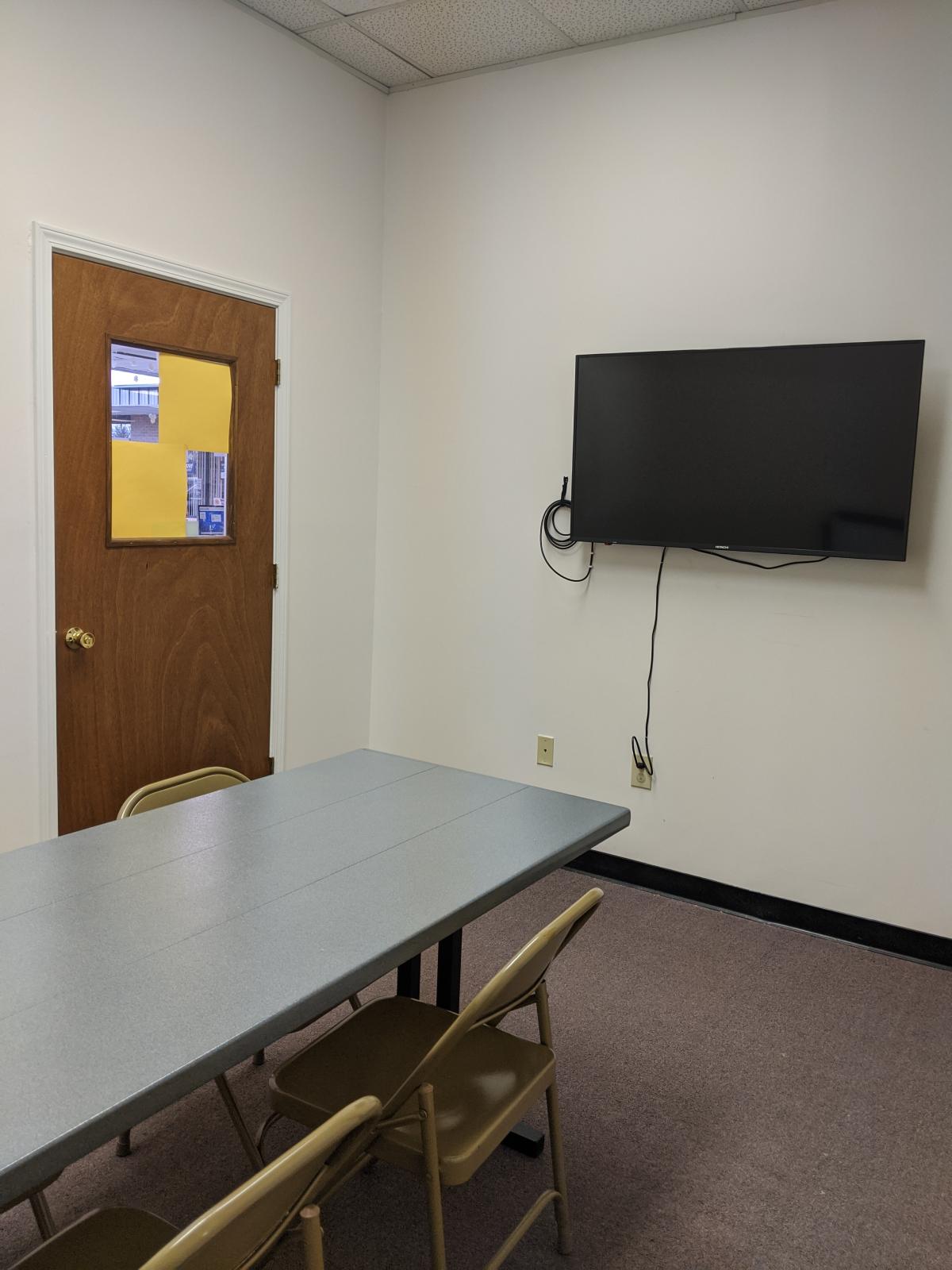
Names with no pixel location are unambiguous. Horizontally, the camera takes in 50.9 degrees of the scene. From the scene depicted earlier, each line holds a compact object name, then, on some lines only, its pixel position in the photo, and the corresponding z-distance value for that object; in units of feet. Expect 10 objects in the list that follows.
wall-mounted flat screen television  10.16
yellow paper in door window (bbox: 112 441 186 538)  10.64
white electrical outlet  12.37
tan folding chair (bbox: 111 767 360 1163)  6.53
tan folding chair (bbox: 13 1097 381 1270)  3.49
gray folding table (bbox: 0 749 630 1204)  4.10
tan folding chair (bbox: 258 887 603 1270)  5.12
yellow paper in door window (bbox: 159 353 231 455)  11.04
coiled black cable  12.60
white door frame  9.60
